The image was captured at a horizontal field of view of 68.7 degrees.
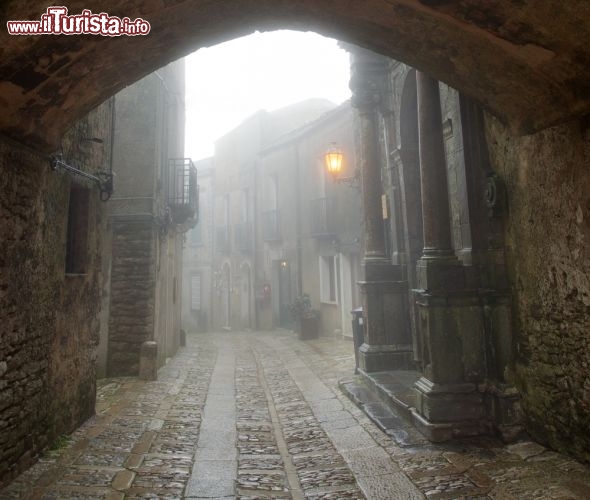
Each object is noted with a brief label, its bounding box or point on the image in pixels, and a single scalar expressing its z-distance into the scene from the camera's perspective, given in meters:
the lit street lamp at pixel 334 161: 10.21
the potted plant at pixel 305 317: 13.59
